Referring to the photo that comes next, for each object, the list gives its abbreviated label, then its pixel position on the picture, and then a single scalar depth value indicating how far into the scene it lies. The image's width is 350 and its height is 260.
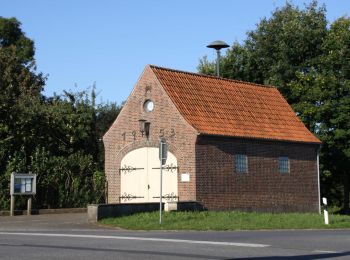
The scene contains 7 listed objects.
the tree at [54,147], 30.47
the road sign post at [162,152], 21.78
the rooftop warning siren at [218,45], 36.53
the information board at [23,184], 27.64
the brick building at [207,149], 28.47
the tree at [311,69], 38.91
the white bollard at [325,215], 23.01
